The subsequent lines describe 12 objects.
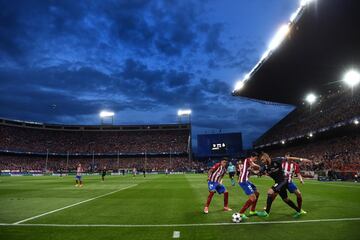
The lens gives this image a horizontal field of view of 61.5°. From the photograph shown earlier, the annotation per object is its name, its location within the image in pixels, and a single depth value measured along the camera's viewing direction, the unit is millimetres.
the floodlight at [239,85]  51731
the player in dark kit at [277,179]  10422
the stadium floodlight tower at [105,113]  95812
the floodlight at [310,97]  56797
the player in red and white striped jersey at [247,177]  10492
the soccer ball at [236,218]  9664
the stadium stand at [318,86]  30823
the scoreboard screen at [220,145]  81188
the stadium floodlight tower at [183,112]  95250
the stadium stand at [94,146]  89562
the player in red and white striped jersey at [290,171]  10742
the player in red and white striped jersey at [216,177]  12000
